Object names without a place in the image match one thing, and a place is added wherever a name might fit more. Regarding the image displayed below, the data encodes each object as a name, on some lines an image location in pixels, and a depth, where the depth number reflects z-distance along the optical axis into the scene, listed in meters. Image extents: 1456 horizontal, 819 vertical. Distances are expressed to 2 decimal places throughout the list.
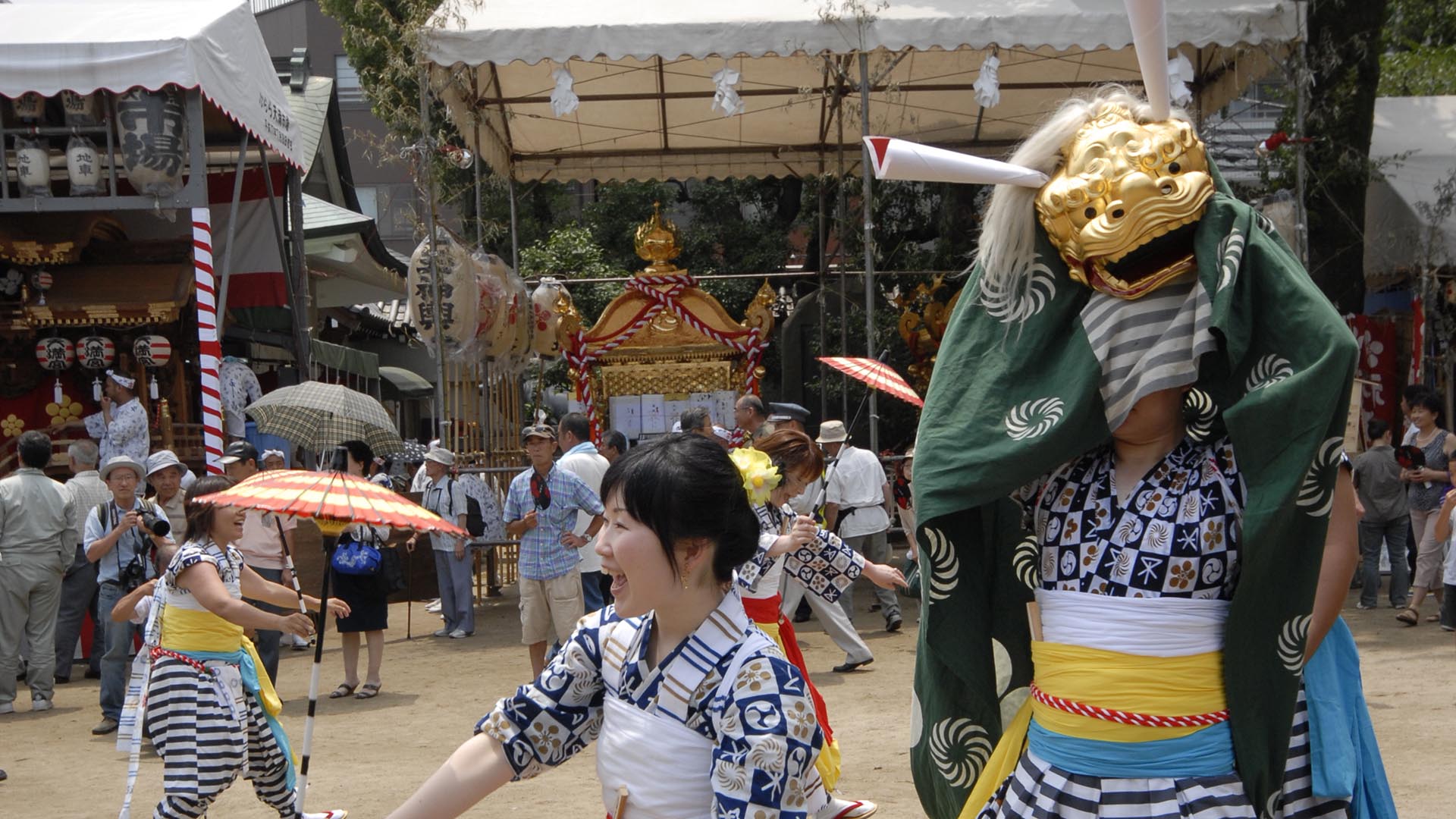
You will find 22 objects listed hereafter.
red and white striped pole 10.10
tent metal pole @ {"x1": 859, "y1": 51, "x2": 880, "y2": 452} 10.24
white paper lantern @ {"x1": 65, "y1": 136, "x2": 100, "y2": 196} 11.05
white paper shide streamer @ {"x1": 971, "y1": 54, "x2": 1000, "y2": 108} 10.23
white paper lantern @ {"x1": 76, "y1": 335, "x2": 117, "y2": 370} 13.21
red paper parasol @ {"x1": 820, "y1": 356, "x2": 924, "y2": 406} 7.33
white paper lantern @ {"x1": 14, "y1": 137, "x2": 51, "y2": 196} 11.00
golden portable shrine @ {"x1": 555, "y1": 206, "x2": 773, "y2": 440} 13.63
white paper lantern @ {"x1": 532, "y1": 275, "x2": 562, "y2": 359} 13.96
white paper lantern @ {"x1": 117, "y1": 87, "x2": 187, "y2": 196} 10.56
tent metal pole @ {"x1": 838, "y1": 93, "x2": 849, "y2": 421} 14.22
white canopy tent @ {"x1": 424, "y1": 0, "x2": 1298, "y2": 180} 10.11
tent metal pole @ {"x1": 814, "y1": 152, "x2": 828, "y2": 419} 15.08
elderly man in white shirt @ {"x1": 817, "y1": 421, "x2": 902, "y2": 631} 10.38
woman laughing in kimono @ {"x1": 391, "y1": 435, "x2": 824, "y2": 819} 1.98
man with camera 8.39
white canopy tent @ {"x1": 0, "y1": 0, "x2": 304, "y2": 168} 10.30
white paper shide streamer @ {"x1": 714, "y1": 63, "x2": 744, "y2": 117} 10.36
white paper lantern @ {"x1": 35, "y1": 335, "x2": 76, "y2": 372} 13.12
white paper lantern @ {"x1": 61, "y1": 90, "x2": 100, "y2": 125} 11.10
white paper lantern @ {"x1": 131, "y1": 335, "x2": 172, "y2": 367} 13.27
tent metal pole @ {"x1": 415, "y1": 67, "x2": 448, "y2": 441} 11.23
